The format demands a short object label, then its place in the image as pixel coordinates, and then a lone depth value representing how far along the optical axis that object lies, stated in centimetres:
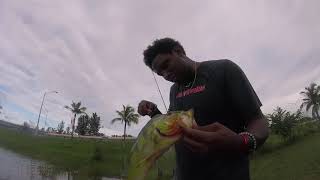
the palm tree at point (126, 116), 3990
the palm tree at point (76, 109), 5348
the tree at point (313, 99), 3735
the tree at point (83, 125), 6862
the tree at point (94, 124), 7023
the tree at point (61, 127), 8173
